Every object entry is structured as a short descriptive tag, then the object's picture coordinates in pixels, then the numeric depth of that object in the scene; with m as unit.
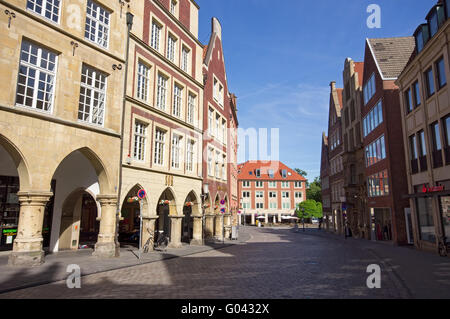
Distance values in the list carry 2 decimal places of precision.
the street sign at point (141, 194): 14.56
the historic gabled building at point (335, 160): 42.74
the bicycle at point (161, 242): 20.63
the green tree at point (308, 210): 72.88
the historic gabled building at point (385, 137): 25.94
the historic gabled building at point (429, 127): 18.06
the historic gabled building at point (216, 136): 28.08
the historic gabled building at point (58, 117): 12.40
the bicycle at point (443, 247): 17.81
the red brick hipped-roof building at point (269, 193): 80.44
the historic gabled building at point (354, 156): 34.69
